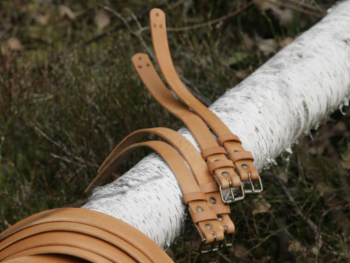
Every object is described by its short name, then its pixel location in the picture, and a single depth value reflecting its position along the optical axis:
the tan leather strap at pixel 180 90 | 1.94
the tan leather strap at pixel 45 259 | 1.47
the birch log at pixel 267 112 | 1.76
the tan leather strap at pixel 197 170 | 1.79
